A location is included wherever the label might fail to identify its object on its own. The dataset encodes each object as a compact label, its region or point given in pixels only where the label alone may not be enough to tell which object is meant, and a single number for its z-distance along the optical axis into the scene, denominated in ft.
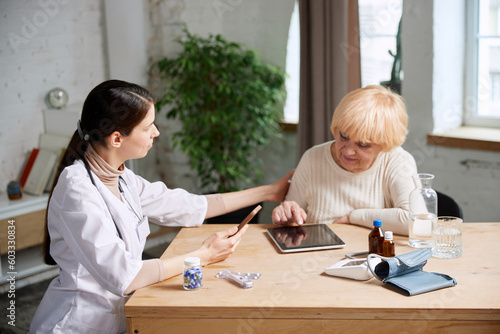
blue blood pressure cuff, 5.86
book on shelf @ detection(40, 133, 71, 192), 13.66
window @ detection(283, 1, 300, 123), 14.05
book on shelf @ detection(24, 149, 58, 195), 13.35
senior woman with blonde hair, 7.89
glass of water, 6.77
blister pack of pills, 6.08
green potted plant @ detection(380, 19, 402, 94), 12.19
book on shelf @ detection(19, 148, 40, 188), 13.90
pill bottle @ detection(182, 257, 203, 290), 6.06
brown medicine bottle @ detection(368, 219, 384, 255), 6.72
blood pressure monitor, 6.15
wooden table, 5.57
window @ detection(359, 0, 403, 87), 12.46
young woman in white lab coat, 6.07
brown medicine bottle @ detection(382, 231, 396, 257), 6.67
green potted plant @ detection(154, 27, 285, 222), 13.34
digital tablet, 7.15
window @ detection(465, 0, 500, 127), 11.48
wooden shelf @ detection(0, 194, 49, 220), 12.58
